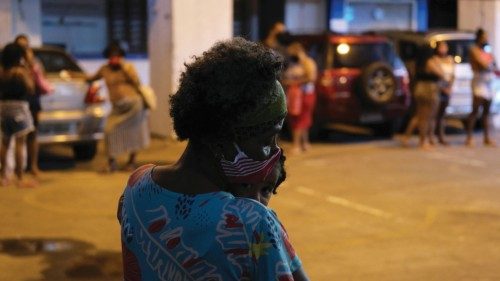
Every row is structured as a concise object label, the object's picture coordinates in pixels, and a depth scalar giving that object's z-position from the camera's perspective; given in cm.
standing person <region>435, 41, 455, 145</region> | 1271
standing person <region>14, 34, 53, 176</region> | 984
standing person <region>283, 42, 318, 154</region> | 1216
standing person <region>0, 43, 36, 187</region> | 927
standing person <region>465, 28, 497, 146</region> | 1280
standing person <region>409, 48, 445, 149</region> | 1251
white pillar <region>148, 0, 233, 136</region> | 1374
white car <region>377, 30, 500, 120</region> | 1411
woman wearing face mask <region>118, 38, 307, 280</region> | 209
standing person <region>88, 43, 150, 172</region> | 1030
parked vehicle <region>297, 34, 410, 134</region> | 1329
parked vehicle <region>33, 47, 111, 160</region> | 1068
